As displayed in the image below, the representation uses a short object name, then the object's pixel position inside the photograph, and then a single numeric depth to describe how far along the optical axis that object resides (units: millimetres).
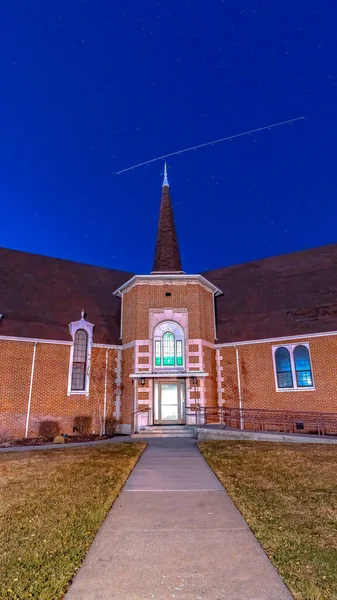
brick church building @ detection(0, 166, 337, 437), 17750
